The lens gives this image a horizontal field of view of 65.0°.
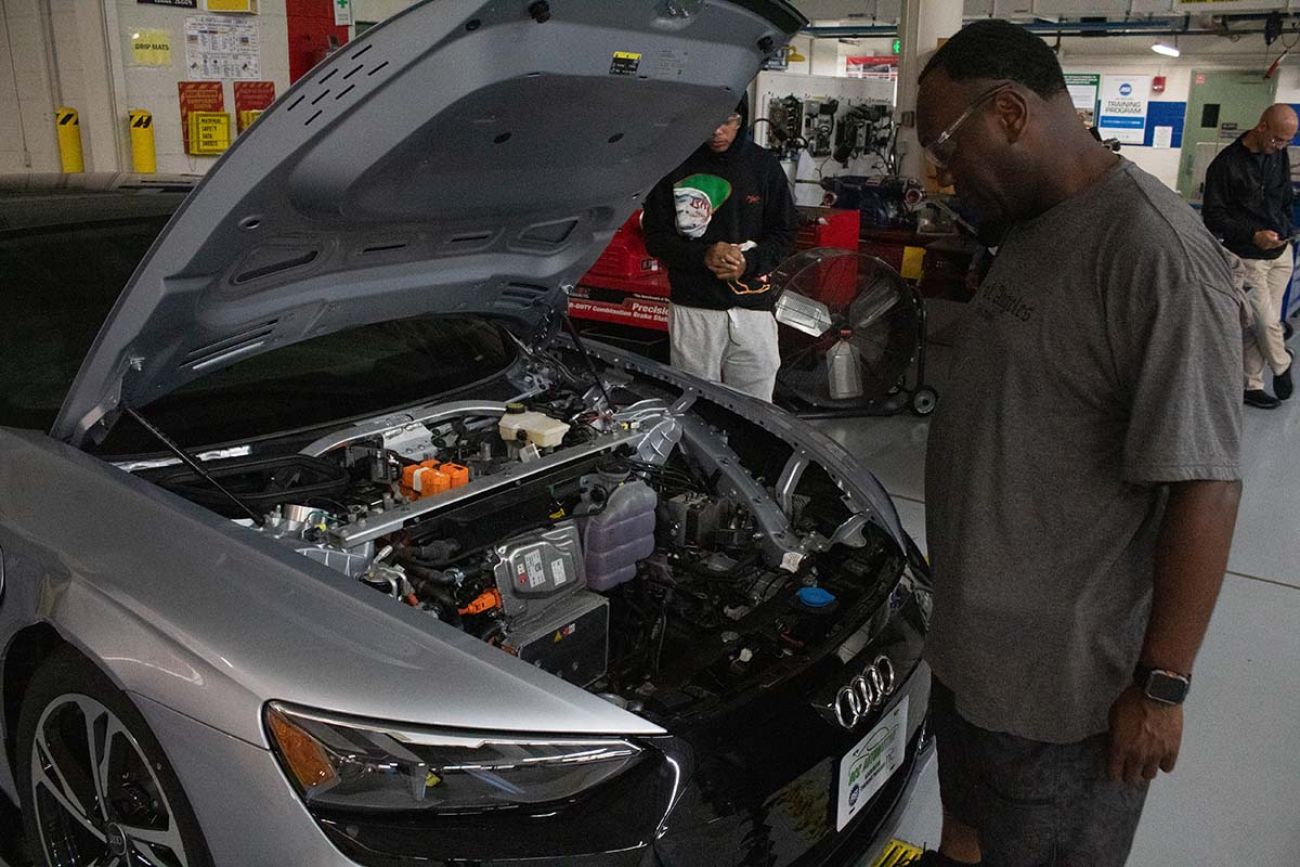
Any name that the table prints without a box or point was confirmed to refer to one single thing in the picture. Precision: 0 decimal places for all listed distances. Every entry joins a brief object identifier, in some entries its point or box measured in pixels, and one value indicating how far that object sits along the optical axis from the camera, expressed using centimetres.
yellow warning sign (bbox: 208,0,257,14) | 575
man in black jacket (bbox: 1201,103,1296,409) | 537
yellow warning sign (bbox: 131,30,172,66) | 562
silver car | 123
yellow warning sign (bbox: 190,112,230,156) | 581
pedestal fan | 449
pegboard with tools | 719
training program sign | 1526
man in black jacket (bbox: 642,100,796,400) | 344
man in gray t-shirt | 110
